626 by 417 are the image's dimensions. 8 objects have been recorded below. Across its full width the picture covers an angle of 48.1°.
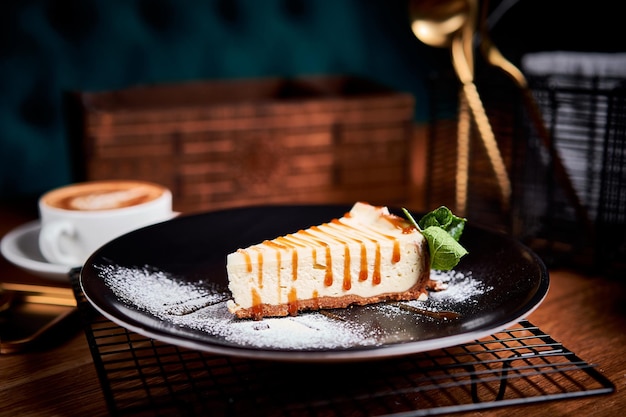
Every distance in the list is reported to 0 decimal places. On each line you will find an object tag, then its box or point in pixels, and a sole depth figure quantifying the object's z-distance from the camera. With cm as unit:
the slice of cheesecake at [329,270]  60
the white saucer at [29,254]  70
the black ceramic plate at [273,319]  47
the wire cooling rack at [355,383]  49
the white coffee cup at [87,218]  73
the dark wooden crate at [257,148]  102
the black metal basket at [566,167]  76
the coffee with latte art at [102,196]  79
